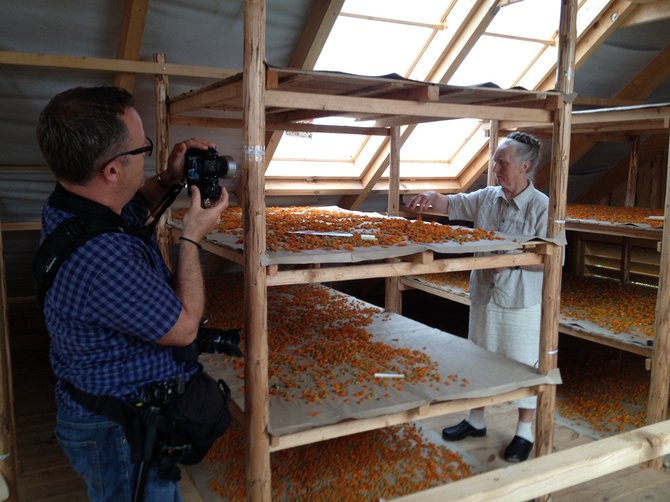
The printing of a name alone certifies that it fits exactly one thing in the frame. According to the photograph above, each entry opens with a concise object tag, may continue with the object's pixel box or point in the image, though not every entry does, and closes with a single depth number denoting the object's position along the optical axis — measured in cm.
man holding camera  138
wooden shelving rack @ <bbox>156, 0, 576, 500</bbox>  190
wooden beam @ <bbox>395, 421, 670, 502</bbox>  115
